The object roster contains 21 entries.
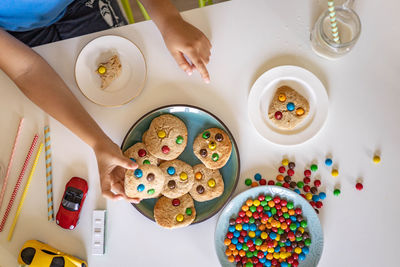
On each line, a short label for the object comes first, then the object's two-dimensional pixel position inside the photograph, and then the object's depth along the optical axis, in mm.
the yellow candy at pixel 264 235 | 1050
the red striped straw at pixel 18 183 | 1089
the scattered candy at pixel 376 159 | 1000
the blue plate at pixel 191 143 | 1030
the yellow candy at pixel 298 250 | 1018
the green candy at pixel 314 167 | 1022
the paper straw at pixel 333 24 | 866
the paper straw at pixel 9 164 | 1093
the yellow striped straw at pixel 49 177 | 1083
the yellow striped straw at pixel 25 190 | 1088
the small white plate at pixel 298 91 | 1013
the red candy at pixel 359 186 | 1004
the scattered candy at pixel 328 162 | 1016
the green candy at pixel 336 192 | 1013
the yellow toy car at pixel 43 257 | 1015
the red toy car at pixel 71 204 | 1052
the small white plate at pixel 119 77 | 1062
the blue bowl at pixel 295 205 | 1001
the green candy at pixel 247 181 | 1039
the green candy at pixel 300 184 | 1029
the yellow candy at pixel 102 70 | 1037
